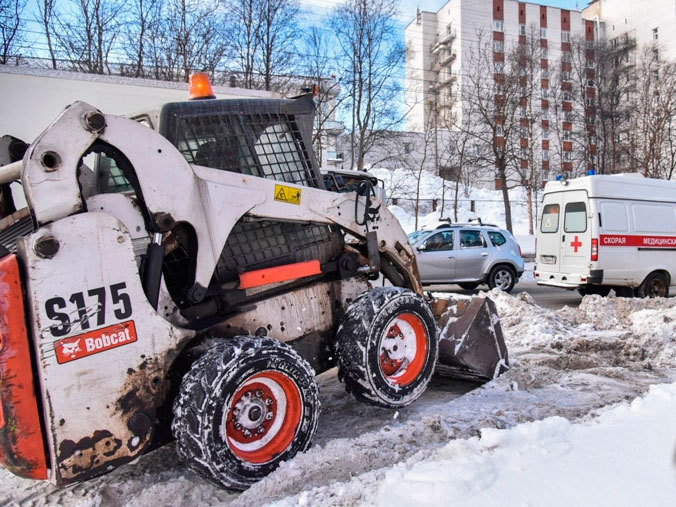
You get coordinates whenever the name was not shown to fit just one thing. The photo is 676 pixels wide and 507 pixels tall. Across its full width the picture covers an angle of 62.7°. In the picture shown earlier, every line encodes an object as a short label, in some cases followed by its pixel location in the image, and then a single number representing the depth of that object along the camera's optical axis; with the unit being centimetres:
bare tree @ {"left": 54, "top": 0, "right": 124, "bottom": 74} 2083
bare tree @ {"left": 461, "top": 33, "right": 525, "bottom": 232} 2581
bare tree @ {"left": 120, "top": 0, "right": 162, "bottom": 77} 2189
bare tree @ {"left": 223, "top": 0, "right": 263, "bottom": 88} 2214
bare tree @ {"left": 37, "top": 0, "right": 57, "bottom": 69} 2042
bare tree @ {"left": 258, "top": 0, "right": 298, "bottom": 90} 2216
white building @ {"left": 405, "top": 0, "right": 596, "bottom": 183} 5294
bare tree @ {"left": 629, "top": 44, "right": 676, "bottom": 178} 2908
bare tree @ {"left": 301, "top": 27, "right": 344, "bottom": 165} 2224
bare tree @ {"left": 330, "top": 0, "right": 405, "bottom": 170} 2594
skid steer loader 271
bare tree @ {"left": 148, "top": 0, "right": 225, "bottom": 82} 2198
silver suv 1282
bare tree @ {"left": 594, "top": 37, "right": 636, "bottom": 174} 3259
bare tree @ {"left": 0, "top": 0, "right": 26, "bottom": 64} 1795
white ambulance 1088
